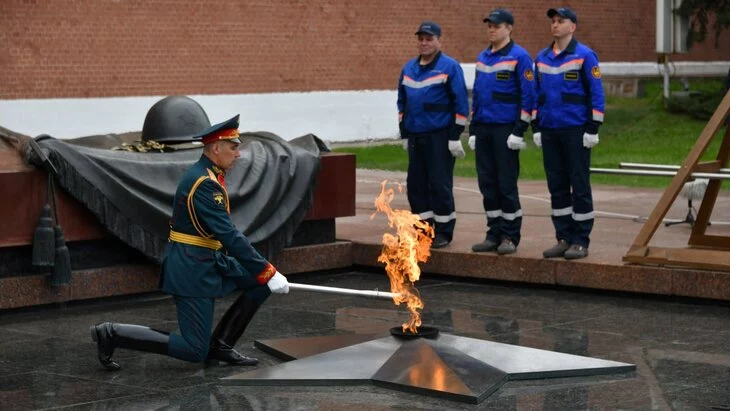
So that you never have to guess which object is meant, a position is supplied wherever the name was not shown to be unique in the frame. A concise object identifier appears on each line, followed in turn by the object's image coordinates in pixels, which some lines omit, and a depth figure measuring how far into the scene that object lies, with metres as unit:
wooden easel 9.16
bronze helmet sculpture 10.55
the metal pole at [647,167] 10.48
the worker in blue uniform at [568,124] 9.91
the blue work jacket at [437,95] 10.59
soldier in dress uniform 7.02
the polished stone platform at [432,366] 6.56
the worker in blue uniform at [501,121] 10.29
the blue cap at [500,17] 10.38
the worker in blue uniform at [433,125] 10.60
